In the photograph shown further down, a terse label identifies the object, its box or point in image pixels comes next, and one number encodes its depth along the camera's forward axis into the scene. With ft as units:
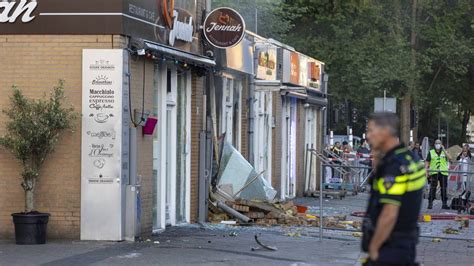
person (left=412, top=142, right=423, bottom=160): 136.18
